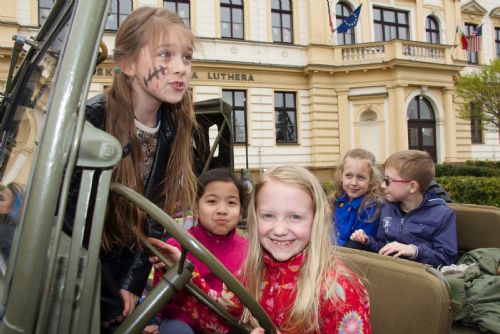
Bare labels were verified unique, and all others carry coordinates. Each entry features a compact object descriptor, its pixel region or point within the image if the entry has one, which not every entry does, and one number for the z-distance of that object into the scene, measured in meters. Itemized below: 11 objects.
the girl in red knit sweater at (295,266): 1.48
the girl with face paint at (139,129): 1.59
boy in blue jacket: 2.49
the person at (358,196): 3.25
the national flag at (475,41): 17.77
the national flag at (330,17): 16.80
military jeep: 0.88
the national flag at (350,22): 16.30
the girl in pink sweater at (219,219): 2.31
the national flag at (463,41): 17.84
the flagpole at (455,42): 19.03
